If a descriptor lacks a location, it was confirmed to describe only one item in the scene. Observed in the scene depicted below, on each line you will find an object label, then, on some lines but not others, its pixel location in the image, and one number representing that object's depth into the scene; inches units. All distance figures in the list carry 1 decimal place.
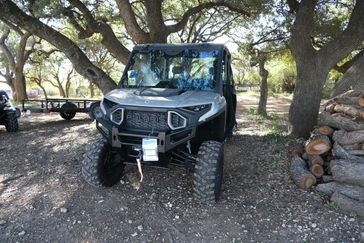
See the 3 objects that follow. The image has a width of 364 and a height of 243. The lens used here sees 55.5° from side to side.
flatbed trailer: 415.1
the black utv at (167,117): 168.4
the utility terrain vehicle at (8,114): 361.4
